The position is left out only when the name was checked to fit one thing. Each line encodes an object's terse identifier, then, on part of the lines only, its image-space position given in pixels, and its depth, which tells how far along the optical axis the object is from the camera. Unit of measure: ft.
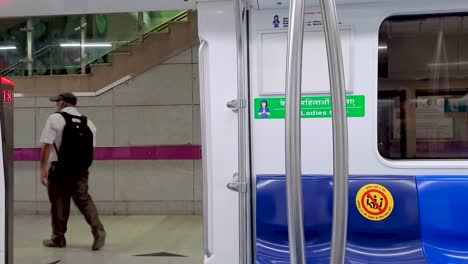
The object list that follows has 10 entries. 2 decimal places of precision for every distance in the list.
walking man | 17.26
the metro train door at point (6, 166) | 8.67
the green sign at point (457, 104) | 8.18
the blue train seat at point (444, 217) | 7.49
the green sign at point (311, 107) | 7.71
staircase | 24.45
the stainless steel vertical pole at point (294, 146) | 3.45
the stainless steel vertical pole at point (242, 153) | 7.28
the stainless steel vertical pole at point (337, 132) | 3.40
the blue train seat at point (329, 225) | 7.64
